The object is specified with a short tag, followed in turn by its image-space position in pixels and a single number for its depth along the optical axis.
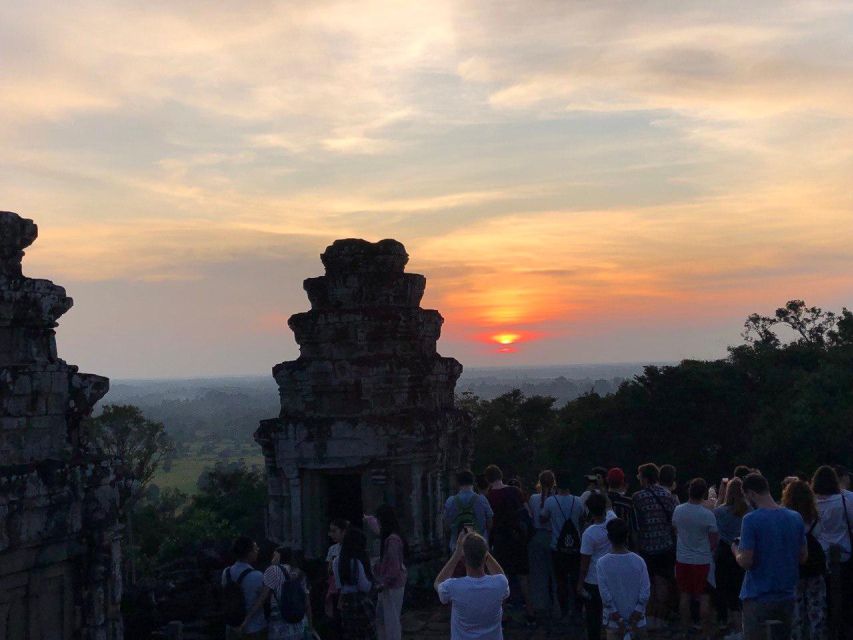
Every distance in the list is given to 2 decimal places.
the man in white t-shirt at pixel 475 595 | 5.30
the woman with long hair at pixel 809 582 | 6.64
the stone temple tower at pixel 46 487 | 6.68
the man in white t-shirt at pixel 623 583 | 6.04
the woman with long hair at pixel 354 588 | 7.30
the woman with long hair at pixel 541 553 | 9.44
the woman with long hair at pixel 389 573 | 7.70
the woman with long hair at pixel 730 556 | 8.03
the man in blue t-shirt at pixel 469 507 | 9.08
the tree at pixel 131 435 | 39.97
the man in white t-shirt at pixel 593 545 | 7.18
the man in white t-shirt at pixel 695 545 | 7.88
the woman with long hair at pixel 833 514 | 6.91
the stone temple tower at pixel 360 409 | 11.61
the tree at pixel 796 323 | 37.88
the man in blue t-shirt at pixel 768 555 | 6.26
